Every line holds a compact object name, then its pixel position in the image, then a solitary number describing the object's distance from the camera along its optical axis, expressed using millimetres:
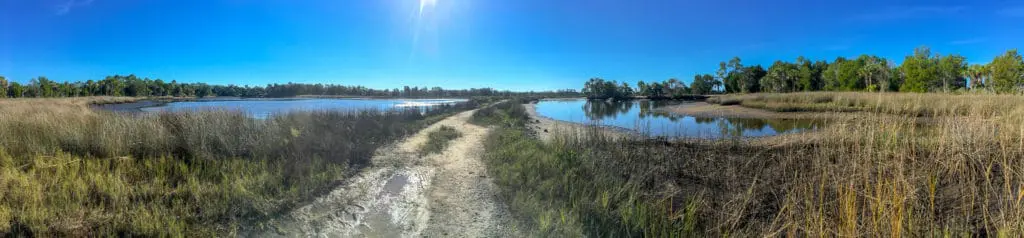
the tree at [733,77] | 87988
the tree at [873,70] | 52700
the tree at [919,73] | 47609
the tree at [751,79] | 83438
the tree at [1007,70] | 31328
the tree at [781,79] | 74562
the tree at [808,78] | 71625
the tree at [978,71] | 37506
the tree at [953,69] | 47344
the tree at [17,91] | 63125
